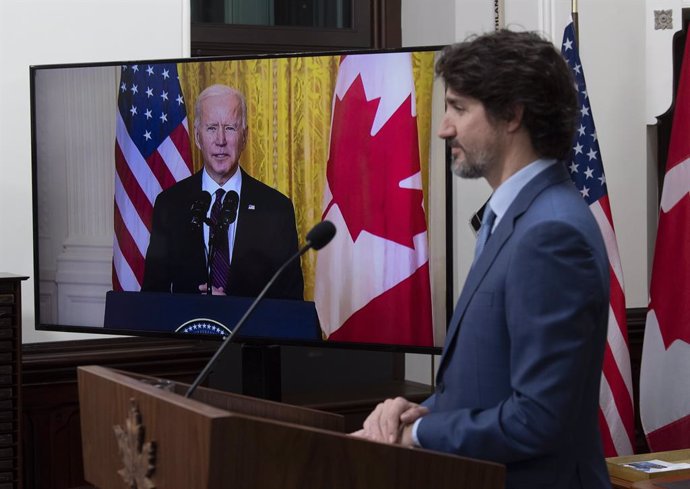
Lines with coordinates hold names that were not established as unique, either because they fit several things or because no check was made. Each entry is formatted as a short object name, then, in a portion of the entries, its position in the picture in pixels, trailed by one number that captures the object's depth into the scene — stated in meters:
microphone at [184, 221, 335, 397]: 4.28
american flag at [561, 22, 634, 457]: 8.87
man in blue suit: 3.47
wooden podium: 3.13
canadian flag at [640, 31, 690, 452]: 9.02
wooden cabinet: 7.45
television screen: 7.16
